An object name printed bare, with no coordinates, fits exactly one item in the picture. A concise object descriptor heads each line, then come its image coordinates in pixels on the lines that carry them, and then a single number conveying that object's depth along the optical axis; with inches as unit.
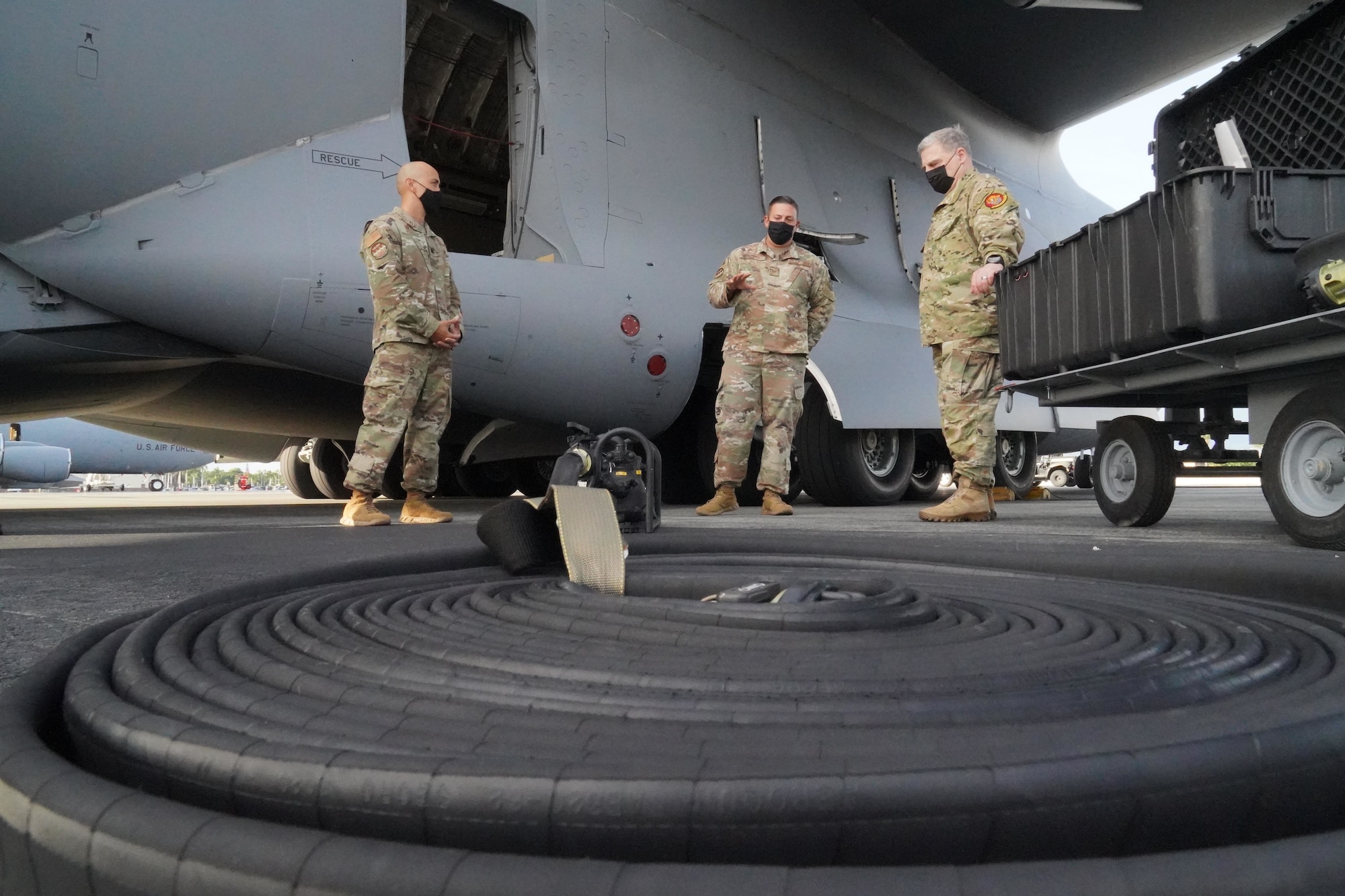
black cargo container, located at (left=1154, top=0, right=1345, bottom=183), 100.1
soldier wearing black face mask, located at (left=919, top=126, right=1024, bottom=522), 139.0
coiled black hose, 19.4
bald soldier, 136.7
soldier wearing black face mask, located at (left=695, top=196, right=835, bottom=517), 166.4
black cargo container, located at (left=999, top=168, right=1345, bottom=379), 88.0
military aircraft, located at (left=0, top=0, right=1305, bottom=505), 133.5
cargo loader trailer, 87.8
